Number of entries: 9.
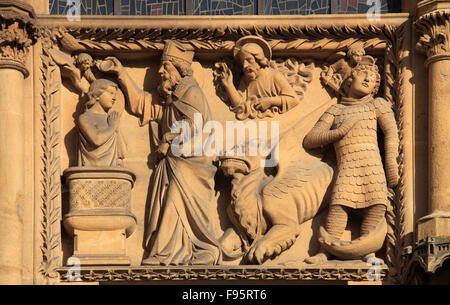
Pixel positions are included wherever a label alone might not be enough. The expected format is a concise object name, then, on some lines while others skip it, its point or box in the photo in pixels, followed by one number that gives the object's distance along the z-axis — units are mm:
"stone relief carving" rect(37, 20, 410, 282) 20625
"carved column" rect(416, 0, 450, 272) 20203
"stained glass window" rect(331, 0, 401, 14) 21875
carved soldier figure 20625
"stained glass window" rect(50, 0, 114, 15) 21953
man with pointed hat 20609
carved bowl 20609
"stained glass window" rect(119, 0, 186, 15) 22000
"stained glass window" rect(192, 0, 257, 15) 21969
